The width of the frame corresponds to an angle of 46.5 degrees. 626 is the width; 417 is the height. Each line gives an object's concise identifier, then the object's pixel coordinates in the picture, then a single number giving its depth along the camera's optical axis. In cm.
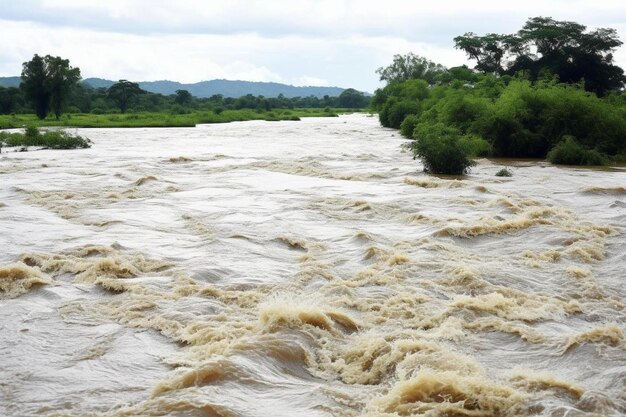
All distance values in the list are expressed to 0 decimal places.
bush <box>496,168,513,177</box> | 2295
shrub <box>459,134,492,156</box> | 2464
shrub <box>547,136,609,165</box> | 2652
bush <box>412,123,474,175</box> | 2388
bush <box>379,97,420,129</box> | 5337
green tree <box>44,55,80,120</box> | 6078
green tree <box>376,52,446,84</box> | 9012
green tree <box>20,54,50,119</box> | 6050
